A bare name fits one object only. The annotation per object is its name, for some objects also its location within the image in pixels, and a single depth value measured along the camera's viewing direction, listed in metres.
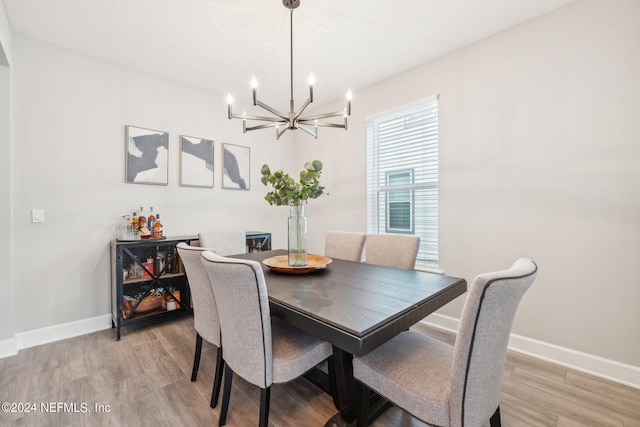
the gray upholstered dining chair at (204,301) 1.55
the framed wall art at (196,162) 3.21
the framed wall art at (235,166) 3.57
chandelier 1.80
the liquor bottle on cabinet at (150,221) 2.82
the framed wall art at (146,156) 2.86
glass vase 1.85
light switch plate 2.39
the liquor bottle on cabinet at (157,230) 2.83
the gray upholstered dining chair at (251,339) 1.17
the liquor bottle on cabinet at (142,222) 2.75
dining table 1.05
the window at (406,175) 2.84
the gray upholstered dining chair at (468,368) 0.90
